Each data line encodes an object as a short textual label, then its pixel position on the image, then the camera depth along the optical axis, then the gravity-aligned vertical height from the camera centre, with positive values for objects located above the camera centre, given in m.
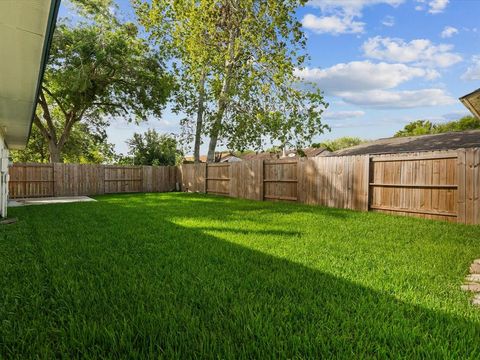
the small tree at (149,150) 28.30 +2.45
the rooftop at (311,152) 40.28 +3.30
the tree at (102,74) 15.21 +5.49
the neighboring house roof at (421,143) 15.79 +1.97
